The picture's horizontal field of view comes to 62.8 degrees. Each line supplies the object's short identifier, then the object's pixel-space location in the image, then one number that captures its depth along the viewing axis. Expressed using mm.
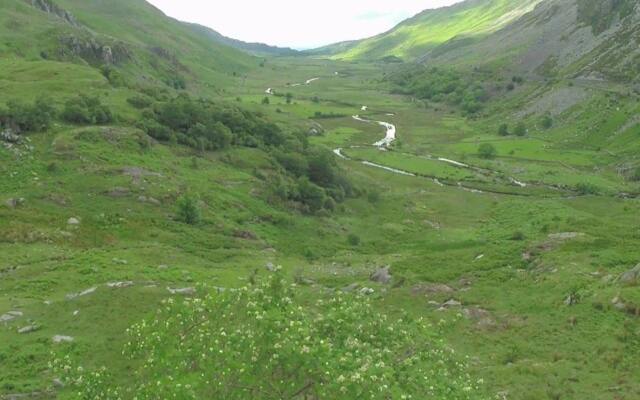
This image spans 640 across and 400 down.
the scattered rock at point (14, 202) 51481
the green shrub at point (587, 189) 103481
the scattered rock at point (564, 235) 54094
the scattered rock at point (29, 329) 30375
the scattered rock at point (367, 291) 41897
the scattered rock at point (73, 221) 51900
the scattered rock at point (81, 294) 35850
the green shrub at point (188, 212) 59562
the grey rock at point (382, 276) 47219
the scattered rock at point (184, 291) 36781
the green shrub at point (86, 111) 76812
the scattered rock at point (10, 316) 31641
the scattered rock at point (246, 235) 60656
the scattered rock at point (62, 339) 29258
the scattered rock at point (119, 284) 37250
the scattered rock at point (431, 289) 43562
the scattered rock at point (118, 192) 60041
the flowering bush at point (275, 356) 20438
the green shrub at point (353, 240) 69500
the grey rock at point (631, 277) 36719
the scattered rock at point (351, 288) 44406
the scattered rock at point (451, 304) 40438
